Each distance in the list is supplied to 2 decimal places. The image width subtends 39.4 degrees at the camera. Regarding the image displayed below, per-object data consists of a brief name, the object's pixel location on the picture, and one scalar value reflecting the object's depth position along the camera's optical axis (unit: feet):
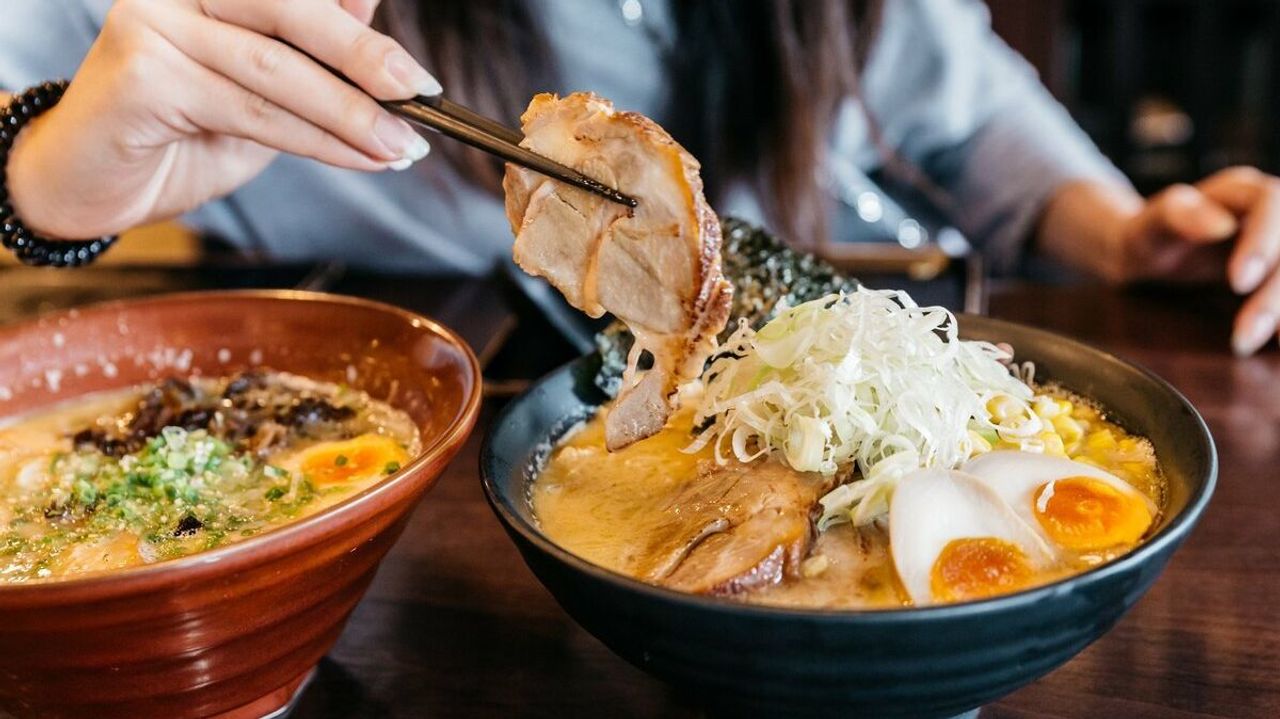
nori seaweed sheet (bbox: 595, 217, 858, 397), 2.12
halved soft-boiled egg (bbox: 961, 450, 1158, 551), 1.66
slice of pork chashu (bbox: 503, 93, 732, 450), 1.67
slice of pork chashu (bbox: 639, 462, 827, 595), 1.59
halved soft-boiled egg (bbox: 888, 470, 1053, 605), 1.58
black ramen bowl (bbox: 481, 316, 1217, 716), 1.46
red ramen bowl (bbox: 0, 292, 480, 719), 1.52
